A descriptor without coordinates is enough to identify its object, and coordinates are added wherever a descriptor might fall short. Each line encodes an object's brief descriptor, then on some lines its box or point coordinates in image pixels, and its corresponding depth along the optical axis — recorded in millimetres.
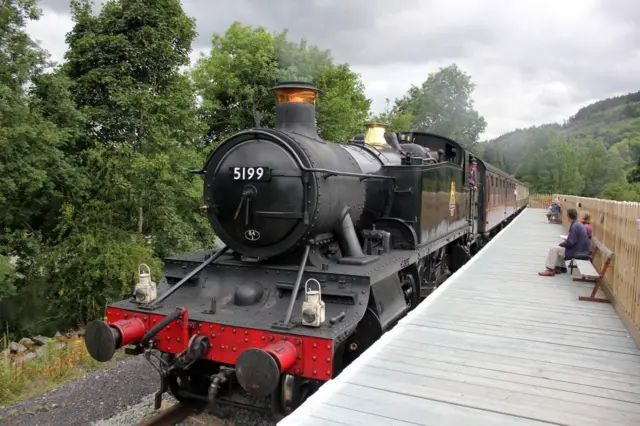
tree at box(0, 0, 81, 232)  9125
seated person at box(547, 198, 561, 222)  19750
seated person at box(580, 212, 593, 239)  8289
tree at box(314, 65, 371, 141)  23109
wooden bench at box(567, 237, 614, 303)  6047
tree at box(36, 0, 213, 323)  10680
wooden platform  2999
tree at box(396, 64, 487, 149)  51594
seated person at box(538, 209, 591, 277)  7754
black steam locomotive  4000
